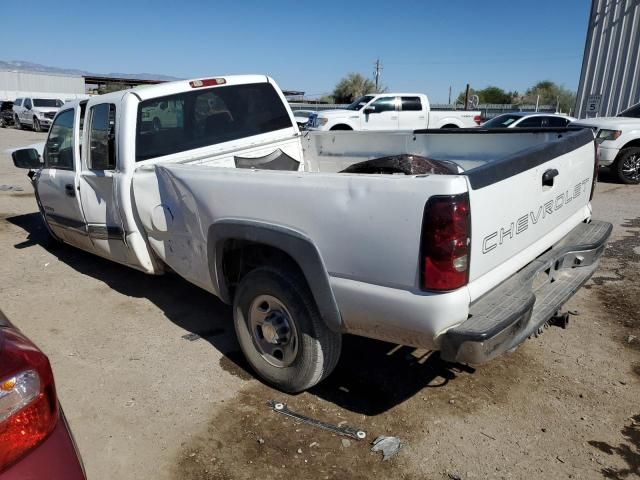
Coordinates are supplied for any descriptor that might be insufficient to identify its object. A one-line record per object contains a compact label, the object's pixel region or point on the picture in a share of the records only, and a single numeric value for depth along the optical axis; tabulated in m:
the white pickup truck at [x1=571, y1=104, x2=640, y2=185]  9.98
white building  47.59
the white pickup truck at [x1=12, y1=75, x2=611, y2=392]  2.36
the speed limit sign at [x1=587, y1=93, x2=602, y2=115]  16.28
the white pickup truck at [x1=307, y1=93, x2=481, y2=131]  17.44
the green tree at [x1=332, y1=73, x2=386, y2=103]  50.94
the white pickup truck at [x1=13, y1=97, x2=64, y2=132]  26.86
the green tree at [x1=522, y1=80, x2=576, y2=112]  48.18
